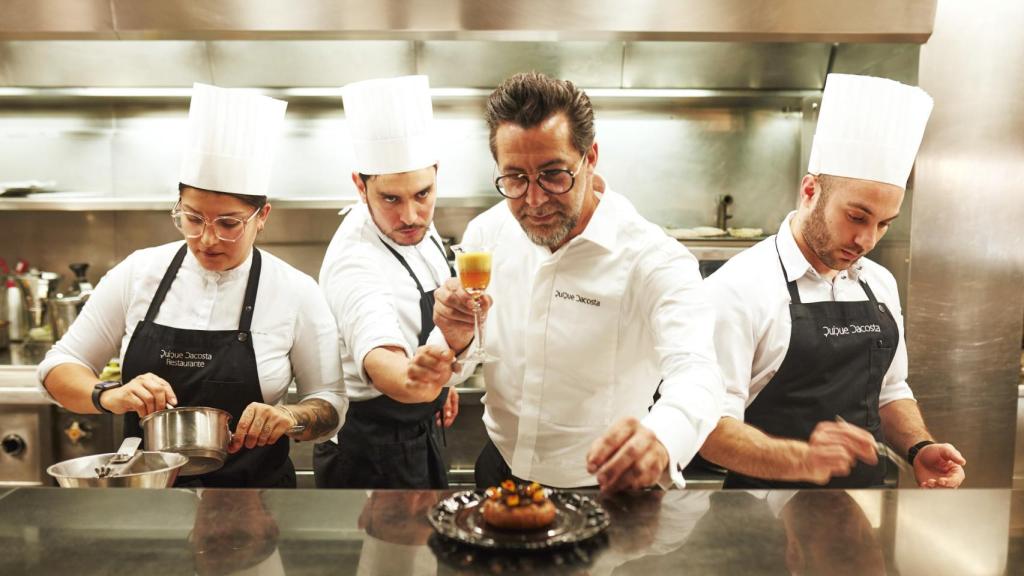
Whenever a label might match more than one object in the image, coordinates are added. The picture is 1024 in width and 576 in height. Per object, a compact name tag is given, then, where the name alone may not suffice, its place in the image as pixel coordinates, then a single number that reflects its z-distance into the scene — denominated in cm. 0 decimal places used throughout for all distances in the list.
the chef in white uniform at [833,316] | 221
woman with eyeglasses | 231
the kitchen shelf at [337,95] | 434
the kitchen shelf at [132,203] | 423
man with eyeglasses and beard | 196
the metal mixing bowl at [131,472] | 168
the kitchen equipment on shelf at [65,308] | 414
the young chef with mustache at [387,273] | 254
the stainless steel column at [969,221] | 352
